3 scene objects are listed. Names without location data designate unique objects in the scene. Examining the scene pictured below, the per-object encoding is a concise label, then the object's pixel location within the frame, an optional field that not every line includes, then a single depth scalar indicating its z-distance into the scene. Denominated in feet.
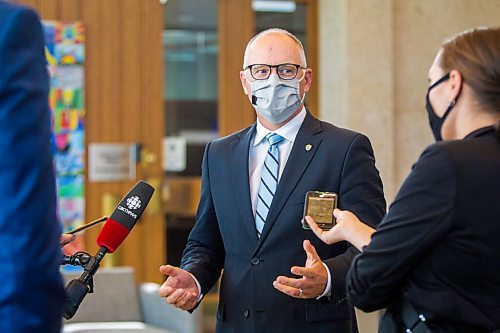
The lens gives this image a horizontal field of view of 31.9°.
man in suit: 8.96
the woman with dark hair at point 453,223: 6.30
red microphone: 6.92
